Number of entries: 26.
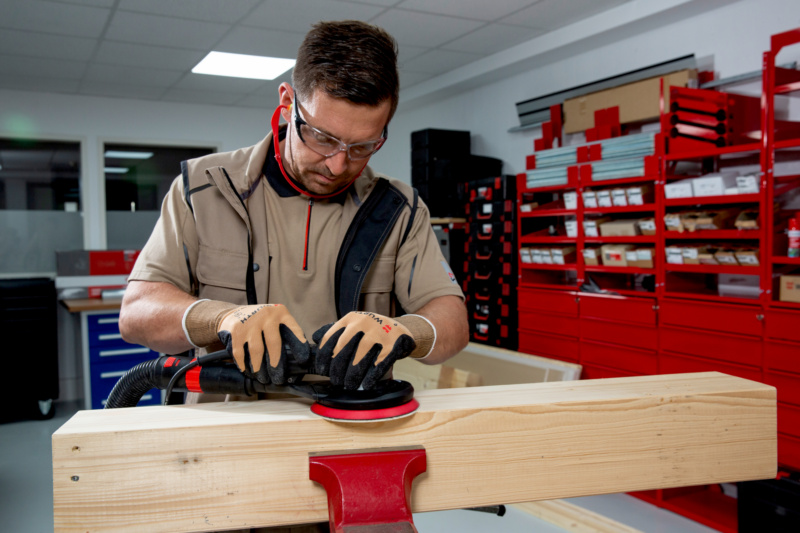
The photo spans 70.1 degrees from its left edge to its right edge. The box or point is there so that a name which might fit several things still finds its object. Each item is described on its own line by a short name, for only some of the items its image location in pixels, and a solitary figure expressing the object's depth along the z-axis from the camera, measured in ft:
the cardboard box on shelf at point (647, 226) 10.46
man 3.43
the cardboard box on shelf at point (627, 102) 10.94
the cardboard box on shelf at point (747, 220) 8.83
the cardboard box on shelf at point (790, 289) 8.25
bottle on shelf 8.24
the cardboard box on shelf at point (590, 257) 11.56
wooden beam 2.38
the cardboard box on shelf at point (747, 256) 8.80
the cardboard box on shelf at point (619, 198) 10.90
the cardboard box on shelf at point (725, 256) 9.14
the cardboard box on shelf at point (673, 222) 9.87
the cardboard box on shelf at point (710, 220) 9.34
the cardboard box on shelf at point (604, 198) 11.22
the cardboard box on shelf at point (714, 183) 9.16
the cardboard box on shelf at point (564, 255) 12.30
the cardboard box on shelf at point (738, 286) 10.36
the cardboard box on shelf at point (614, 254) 10.92
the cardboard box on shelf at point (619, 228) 10.78
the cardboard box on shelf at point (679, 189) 9.70
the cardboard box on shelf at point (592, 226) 11.56
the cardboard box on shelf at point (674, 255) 9.95
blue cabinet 14.42
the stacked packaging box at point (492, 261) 13.84
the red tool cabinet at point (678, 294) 8.54
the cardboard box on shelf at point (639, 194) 10.63
